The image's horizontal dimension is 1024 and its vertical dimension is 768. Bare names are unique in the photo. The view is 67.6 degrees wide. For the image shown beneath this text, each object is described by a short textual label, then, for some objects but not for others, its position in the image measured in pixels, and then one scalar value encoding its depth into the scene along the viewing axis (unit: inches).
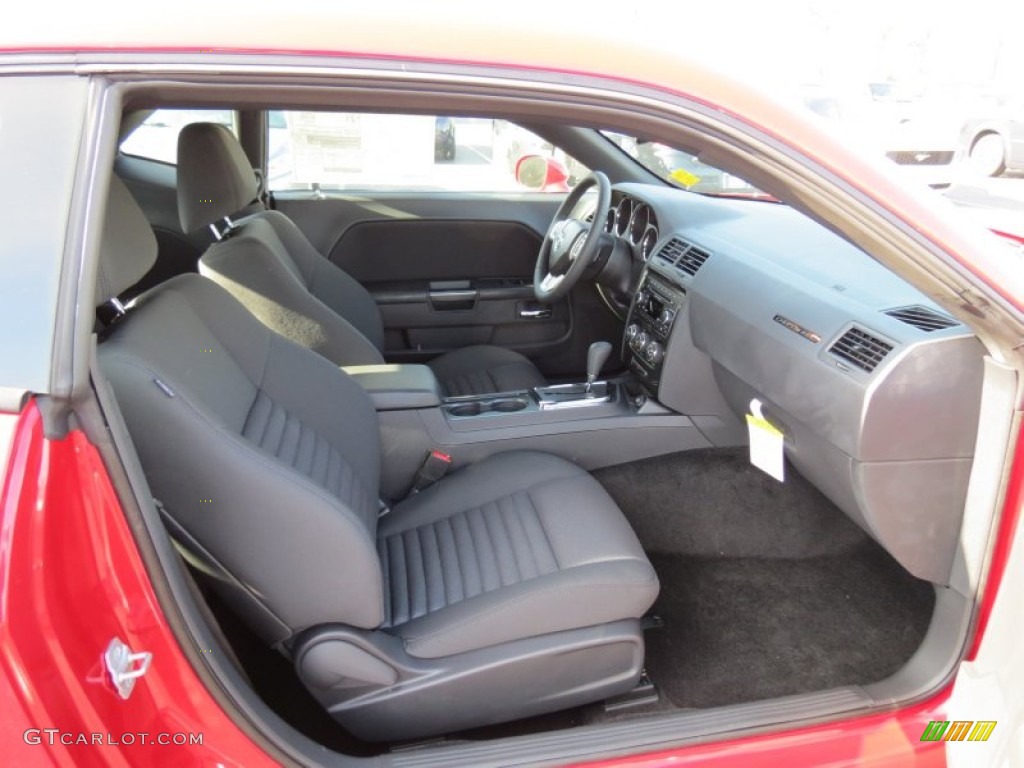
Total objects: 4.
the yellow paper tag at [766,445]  62.7
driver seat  76.2
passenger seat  45.3
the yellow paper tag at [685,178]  113.7
